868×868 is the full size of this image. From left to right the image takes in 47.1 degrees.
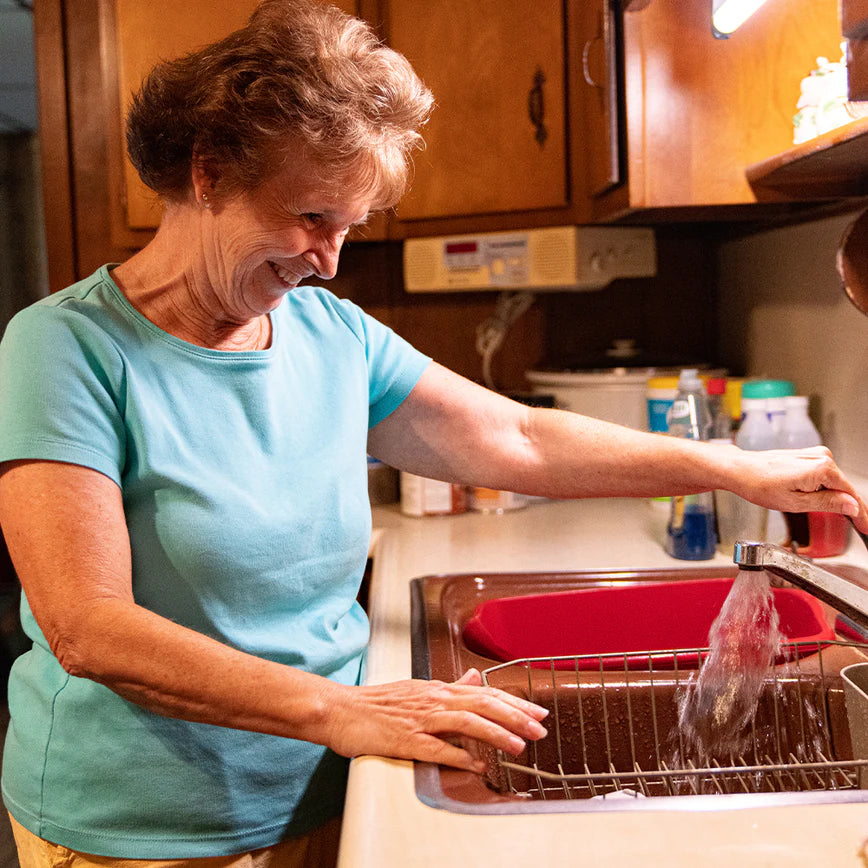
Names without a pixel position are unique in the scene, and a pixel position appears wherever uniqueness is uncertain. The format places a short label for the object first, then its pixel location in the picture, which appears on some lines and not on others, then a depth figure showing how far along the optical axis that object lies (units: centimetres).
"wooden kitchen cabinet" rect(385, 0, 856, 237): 145
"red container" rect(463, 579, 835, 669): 125
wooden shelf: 107
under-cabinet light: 109
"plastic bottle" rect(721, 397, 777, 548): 145
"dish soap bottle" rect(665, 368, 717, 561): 144
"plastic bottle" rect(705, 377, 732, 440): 168
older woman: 77
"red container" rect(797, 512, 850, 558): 138
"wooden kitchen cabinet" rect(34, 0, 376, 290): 213
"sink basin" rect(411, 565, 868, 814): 92
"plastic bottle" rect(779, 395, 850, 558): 139
